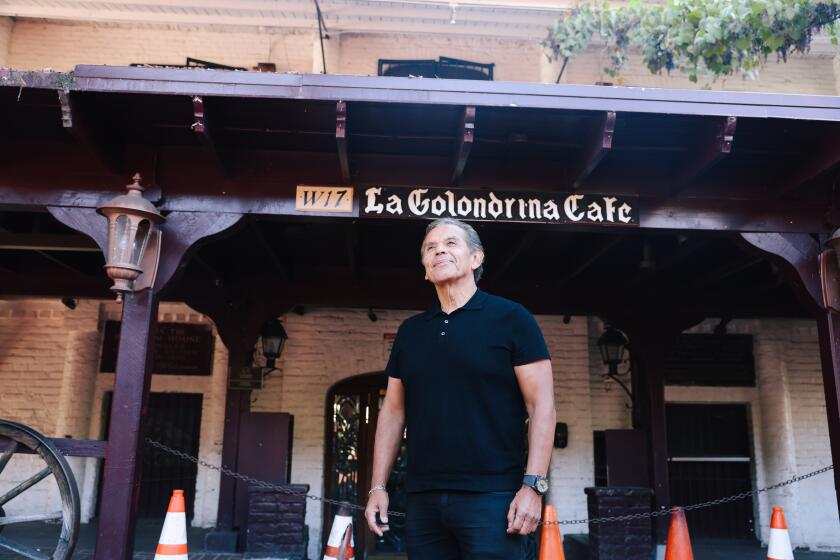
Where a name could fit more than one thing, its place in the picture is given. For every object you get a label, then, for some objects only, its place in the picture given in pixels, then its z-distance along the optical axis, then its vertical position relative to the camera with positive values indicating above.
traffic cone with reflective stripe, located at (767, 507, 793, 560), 4.65 -0.45
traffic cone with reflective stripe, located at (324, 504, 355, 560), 5.13 -0.52
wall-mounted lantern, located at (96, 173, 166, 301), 4.17 +1.39
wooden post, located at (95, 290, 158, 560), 4.06 +0.20
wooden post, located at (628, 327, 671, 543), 7.37 +0.75
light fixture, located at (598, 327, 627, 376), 8.18 +1.49
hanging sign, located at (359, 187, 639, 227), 4.66 +1.77
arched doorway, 8.41 +0.19
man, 2.27 +0.16
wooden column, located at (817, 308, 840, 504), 4.54 +0.72
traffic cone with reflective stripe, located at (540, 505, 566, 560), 4.52 -0.48
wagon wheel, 4.02 -0.13
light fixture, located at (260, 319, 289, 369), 7.92 +1.45
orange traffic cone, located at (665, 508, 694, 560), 4.62 -0.45
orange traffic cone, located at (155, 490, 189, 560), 4.50 -0.46
